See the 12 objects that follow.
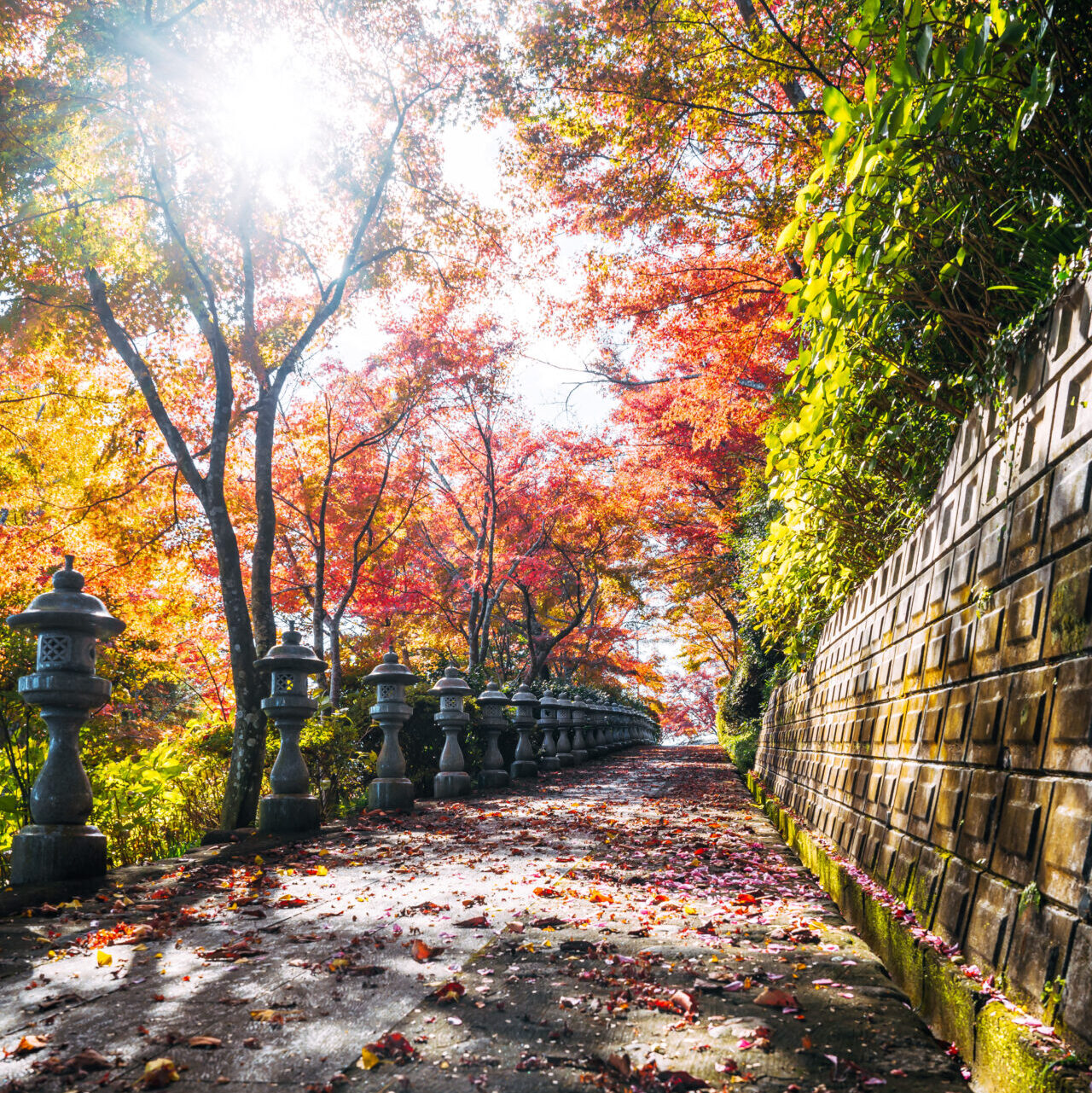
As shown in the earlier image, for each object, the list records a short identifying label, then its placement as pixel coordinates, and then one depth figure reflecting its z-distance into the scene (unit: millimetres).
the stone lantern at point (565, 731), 16405
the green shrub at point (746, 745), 14023
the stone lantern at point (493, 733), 11352
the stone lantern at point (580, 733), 17953
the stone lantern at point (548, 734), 15258
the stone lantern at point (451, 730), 9633
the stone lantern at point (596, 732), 20750
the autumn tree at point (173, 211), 7066
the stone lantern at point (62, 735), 4312
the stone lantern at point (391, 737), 8187
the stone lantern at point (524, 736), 12836
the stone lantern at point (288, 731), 6359
